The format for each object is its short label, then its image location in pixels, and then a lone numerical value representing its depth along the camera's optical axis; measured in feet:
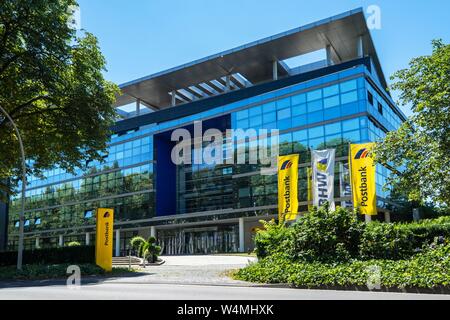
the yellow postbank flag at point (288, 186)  109.91
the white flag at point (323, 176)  93.20
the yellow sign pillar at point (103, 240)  81.15
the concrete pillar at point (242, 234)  148.77
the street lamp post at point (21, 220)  74.38
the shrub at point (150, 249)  114.83
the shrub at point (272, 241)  61.31
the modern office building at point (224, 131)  131.95
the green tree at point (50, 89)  77.41
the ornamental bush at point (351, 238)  51.93
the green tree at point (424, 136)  52.26
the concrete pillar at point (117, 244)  189.56
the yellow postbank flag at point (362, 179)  96.43
